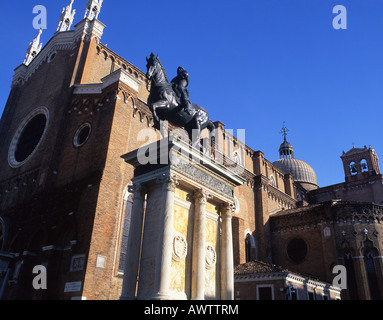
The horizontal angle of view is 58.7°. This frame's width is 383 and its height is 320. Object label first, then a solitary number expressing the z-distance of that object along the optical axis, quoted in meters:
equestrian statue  9.29
